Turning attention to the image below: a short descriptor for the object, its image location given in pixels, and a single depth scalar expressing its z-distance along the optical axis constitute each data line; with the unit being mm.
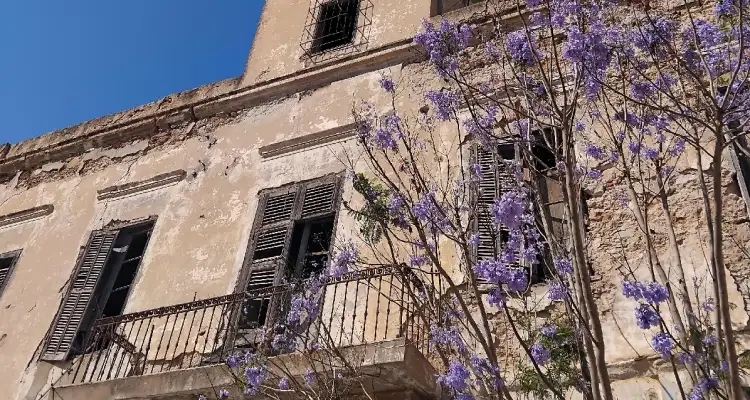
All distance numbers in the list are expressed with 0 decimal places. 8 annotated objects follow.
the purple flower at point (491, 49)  5507
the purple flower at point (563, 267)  4141
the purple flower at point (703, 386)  3434
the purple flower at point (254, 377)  5062
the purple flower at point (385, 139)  5113
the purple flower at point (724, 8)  4301
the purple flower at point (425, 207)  4707
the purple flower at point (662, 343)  3576
